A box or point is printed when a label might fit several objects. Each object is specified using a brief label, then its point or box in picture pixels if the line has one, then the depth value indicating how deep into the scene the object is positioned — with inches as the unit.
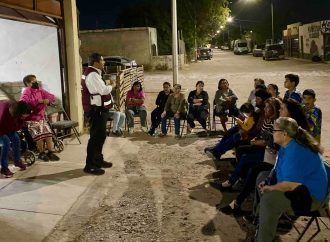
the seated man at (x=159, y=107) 385.1
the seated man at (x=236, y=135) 255.6
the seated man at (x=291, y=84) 291.4
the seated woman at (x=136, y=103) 399.5
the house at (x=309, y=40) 1419.8
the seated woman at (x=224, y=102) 374.9
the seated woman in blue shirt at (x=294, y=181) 151.3
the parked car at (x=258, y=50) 1974.7
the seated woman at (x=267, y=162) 185.6
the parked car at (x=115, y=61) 1115.3
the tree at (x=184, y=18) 1640.0
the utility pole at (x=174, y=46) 583.8
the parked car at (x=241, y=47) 2386.8
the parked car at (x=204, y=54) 2032.0
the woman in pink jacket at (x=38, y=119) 297.1
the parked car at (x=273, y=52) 1647.5
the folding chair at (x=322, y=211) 157.4
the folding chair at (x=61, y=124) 321.3
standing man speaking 265.7
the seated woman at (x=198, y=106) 375.0
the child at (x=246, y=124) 257.0
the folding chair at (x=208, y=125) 382.9
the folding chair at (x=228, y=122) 381.8
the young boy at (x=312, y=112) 250.0
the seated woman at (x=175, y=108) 375.2
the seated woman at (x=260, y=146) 216.1
